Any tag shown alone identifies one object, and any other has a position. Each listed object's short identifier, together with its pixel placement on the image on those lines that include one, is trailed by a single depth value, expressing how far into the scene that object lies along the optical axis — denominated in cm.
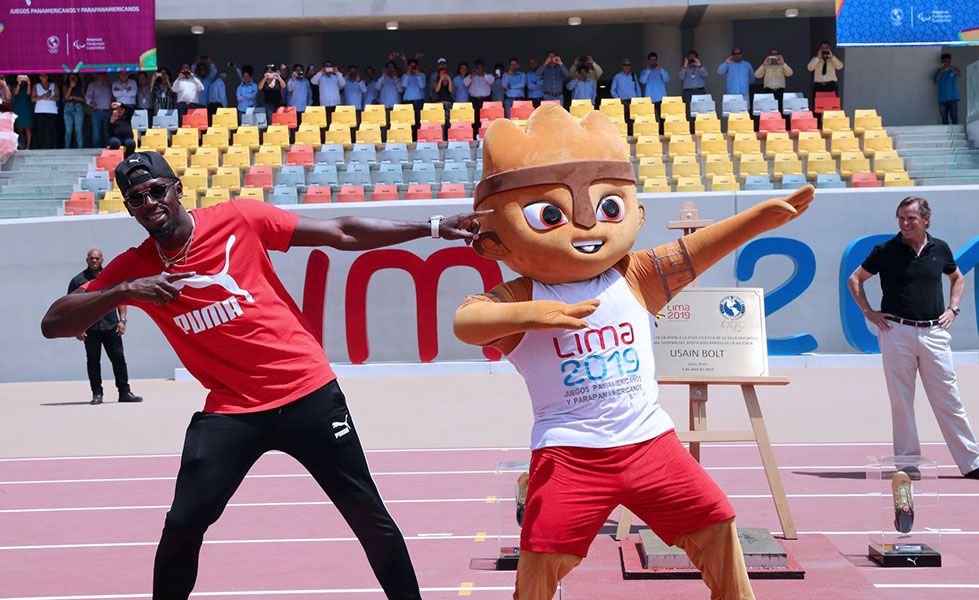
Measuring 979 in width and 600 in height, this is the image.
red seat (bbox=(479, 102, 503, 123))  1962
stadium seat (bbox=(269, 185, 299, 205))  1639
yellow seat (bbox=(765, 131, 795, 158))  1786
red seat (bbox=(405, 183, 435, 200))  1625
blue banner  2056
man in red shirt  434
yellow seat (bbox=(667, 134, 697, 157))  1792
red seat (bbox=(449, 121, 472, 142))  1894
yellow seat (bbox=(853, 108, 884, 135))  1922
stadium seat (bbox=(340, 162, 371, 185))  1744
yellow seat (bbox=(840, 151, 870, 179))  1713
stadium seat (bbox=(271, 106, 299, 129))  2028
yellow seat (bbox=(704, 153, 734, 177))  1677
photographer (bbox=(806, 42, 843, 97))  2117
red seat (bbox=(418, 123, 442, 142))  1908
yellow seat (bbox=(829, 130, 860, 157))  1786
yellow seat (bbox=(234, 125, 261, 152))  1936
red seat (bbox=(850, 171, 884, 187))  1630
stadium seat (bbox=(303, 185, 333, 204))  1612
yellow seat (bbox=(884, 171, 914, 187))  1625
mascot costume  411
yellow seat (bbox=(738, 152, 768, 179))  1683
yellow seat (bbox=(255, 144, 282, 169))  1820
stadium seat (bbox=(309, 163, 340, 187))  1747
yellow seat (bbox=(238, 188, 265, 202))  1661
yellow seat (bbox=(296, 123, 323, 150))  1906
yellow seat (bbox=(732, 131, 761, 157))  1792
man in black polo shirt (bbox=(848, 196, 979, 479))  772
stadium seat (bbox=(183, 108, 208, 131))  2042
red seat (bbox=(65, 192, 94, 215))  1631
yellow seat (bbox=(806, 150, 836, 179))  1700
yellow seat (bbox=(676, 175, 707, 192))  1599
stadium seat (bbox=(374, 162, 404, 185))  1725
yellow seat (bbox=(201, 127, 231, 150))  1933
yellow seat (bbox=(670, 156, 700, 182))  1672
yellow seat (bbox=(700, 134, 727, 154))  1795
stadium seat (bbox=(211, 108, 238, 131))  2038
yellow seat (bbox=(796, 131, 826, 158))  1791
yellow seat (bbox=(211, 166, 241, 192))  1742
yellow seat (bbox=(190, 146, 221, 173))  1836
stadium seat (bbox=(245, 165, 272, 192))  1734
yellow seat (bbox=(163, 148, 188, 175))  1834
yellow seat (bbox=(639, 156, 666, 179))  1661
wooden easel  628
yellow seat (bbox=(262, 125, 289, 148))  1922
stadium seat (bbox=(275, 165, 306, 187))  1734
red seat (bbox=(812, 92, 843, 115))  2061
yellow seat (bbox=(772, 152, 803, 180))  1702
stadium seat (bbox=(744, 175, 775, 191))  1605
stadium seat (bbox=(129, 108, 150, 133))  2041
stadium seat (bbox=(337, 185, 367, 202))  1623
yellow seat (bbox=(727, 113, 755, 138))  1880
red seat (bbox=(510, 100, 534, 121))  1966
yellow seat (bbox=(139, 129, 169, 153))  1936
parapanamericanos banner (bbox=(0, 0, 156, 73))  2136
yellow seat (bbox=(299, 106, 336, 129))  2000
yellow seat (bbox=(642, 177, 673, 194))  1599
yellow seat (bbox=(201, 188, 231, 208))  1642
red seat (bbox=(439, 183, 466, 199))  1606
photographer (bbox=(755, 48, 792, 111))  2092
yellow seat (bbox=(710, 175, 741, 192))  1597
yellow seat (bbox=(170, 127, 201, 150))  1934
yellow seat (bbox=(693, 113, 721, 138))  1894
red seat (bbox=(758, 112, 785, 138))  1905
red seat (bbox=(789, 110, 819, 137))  1919
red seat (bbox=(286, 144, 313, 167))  1809
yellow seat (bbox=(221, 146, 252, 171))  1842
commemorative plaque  662
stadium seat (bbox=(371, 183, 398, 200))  1642
